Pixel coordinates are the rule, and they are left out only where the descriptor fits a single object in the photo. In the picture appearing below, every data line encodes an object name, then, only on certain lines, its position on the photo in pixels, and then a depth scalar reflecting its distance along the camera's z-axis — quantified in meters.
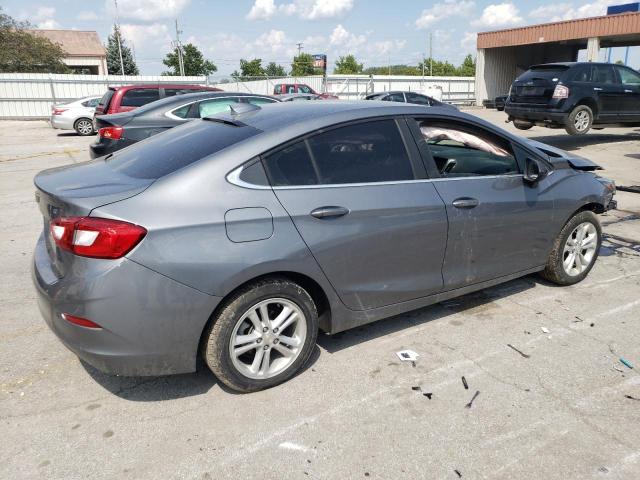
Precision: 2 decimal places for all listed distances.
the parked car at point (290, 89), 25.65
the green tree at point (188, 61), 63.63
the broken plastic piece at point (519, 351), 3.51
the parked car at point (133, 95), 13.08
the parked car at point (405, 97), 19.44
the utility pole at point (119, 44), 69.90
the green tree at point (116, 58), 72.50
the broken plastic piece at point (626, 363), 3.38
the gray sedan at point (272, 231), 2.63
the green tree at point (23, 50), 39.12
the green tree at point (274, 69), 93.88
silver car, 19.16
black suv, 12.22
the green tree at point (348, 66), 94.51
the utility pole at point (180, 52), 54.41
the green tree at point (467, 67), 91.60
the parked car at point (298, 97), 17.49
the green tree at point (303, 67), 77.38
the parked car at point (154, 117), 8.04
